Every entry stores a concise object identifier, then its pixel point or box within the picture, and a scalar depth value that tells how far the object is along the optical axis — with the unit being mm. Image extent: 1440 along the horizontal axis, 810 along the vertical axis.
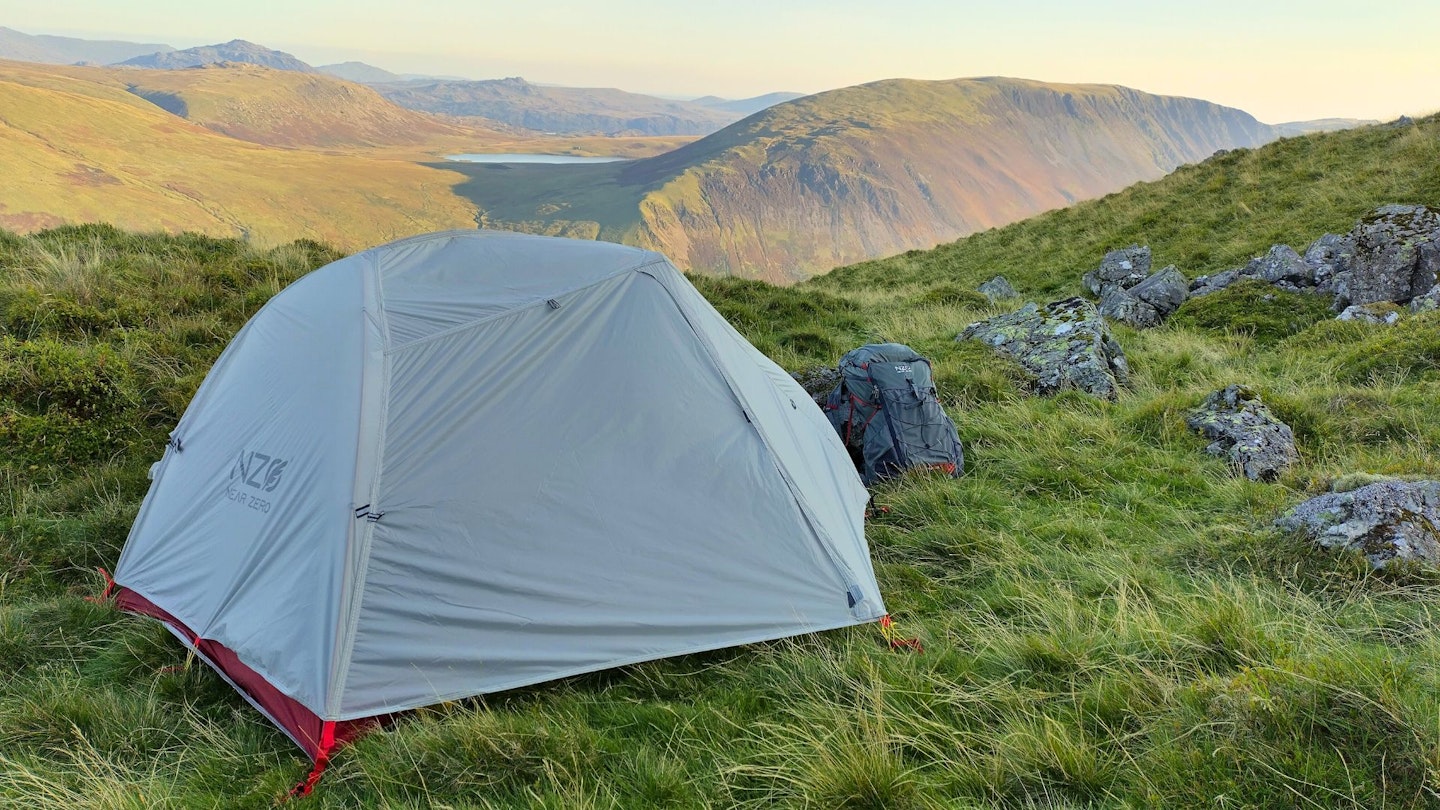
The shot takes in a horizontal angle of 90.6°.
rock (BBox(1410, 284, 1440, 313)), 8922
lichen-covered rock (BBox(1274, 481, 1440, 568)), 3617
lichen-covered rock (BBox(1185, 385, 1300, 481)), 5457
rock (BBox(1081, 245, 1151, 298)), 13586
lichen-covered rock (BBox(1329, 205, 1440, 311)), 9734
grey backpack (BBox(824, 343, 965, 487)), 5996
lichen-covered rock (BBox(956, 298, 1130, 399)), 7867
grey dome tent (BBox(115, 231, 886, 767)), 3379
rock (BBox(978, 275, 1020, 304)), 15133
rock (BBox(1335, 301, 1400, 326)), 9023
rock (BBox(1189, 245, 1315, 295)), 10891
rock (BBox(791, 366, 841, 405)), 7328
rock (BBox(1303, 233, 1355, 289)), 10570
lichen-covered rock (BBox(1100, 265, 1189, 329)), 11566
